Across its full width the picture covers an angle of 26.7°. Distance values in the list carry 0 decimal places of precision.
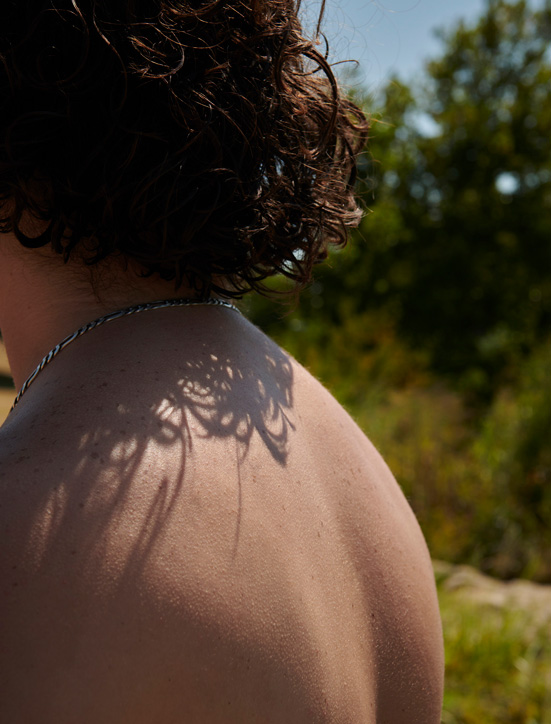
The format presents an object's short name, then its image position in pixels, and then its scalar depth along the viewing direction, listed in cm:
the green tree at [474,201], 1328
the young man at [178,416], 51
